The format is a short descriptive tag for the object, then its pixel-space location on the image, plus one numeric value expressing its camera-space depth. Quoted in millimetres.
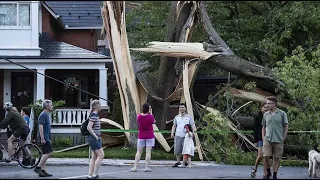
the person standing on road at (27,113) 20773
